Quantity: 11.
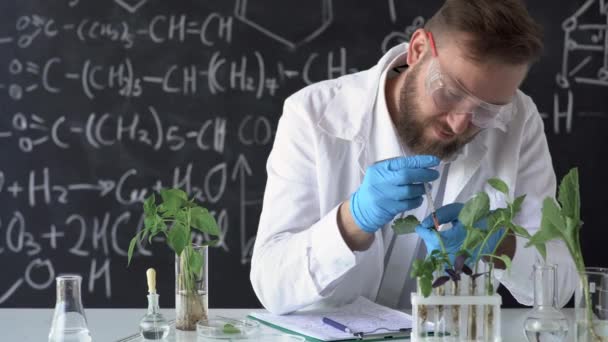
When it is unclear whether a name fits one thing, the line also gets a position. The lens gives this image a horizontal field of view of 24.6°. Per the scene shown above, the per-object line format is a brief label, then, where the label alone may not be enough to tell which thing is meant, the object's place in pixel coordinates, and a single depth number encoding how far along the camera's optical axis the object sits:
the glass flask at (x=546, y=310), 1.83
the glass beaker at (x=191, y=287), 2.05
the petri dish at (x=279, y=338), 2.03
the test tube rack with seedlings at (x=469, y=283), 1.82
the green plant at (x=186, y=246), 2.04
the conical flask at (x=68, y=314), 1.91
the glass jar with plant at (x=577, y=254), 1.77
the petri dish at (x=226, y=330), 2.05
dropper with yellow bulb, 2.01
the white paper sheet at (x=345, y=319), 2.03
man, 2.17
